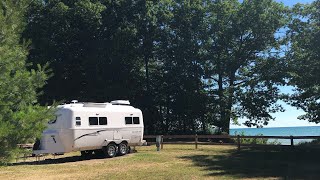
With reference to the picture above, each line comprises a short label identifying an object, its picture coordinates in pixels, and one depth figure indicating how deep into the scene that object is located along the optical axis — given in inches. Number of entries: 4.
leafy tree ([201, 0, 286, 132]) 1406.3
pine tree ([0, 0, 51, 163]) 277.3
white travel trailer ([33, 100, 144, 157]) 727.1
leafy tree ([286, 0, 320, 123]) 791.7
